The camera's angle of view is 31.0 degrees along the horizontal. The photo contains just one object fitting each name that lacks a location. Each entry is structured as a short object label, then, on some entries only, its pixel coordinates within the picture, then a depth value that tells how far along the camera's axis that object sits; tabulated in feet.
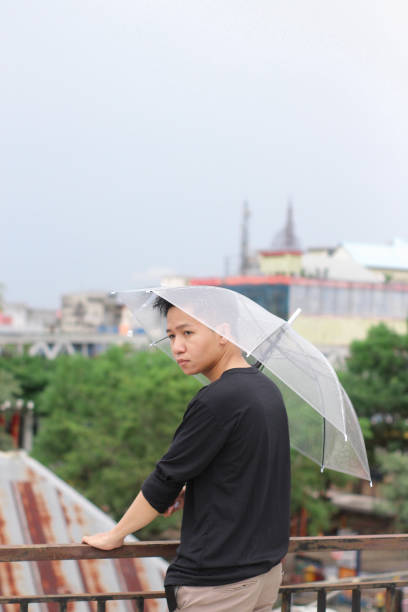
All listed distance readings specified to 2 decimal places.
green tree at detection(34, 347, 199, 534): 66.28
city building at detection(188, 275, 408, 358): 144.25
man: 7.55
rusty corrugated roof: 27.94
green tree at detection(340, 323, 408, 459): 85.81
